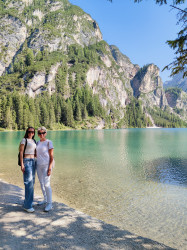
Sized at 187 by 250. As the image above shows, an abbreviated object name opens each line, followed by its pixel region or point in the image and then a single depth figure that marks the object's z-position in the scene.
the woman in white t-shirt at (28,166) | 6.63
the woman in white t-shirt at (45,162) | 6.89
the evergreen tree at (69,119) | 127.38
